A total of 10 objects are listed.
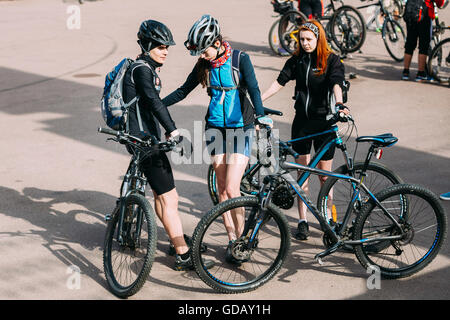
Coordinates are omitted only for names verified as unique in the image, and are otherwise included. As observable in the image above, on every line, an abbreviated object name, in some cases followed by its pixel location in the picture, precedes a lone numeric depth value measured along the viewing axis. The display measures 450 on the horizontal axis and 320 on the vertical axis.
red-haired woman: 5.77
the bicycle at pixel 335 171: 5.36
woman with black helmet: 5.07
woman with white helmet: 5.37
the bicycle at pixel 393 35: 12.91
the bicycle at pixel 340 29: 12.99
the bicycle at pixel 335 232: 5.05
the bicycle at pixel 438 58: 11.04
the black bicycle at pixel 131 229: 4.97
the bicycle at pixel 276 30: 13.59
